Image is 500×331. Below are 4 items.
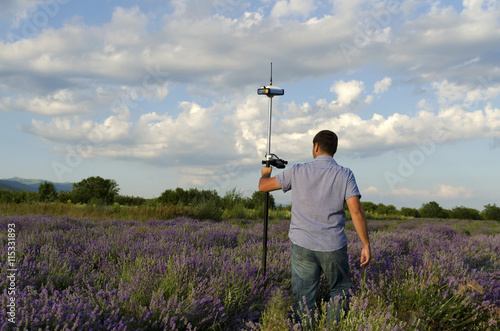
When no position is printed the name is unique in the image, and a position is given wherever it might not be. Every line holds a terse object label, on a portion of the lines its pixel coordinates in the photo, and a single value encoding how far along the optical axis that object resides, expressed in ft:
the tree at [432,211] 94.47
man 11.17
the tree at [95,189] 81.41
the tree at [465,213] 89.86
